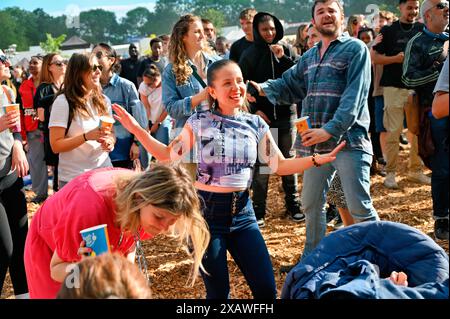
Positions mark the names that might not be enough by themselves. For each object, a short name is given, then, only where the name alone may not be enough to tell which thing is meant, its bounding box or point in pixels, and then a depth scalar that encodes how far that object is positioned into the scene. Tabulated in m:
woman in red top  2.46
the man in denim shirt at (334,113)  3.95
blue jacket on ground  2.35
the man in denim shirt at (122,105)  5.11
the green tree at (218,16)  38.42
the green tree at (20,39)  35.71
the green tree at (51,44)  51.15
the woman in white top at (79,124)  4.05
